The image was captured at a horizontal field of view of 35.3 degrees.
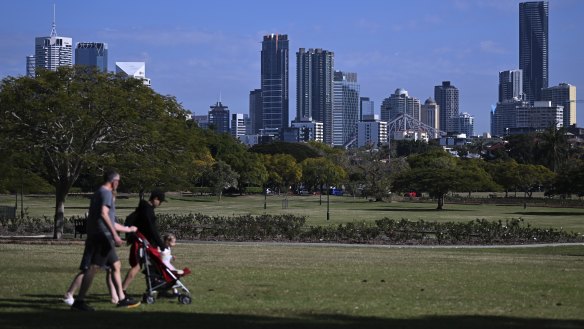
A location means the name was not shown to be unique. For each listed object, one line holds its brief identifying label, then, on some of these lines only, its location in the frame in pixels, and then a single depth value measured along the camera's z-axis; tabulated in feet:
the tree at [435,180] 305.12
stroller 44.09
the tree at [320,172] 451.28
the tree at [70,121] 104.53
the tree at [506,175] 396.37
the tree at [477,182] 308.81
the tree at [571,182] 284.82
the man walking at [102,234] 42.11
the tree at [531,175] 393.29
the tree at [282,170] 476.13
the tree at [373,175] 365.12
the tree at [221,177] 372.79
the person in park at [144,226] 44.75
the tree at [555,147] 487.61
